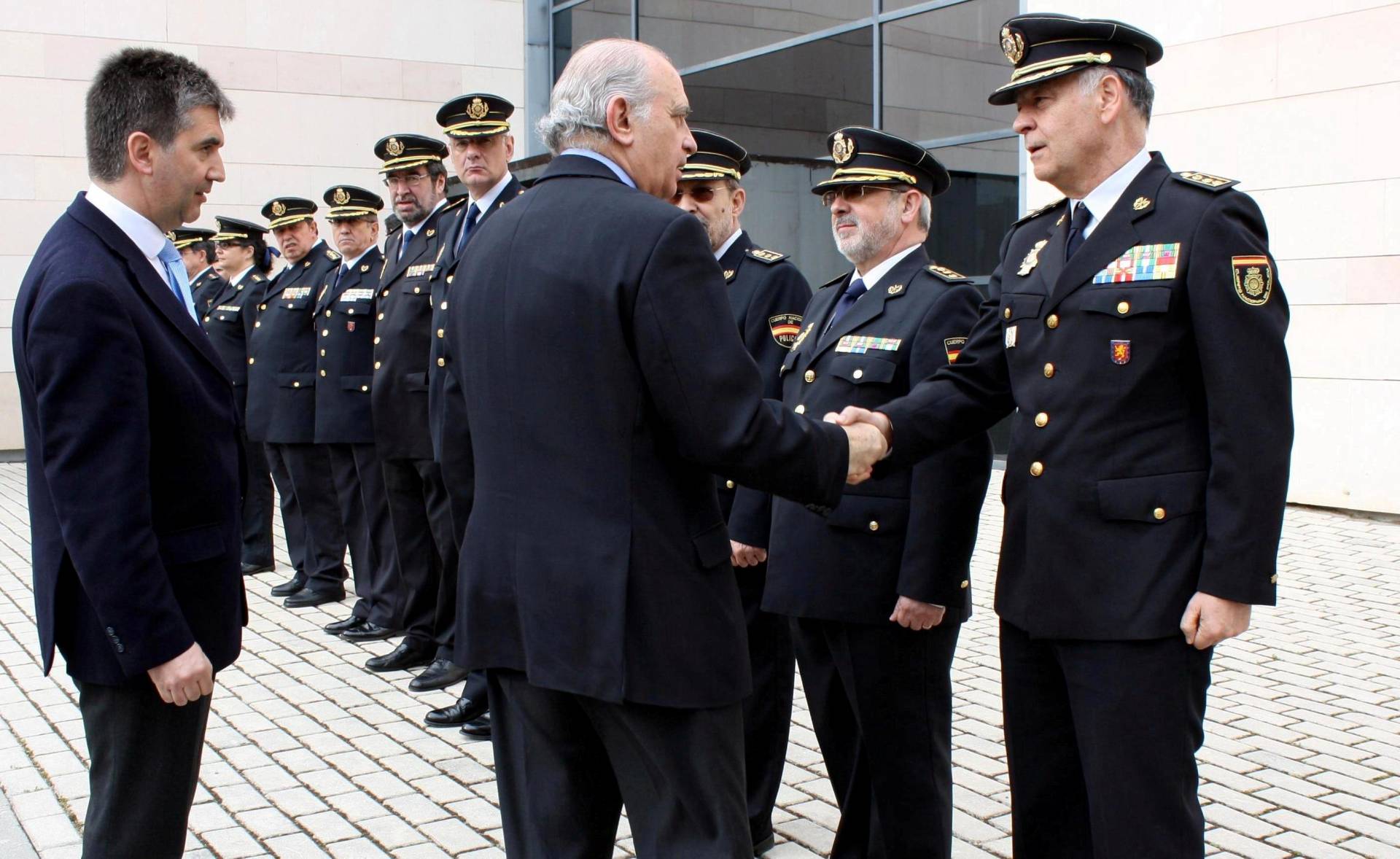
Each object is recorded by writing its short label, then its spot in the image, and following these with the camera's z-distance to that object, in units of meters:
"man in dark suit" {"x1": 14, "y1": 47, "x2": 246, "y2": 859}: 2.29
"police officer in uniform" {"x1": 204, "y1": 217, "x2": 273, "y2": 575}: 8.07
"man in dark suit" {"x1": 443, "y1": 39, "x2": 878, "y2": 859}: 2.17
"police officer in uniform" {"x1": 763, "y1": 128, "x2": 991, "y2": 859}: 3.18
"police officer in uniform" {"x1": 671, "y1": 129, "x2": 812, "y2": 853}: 3.76
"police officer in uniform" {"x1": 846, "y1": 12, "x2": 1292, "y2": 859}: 2.38
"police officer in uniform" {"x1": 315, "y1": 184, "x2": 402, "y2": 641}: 6.38
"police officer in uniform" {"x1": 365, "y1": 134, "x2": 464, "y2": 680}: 5.69
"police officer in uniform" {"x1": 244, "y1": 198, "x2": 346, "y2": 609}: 7.20
